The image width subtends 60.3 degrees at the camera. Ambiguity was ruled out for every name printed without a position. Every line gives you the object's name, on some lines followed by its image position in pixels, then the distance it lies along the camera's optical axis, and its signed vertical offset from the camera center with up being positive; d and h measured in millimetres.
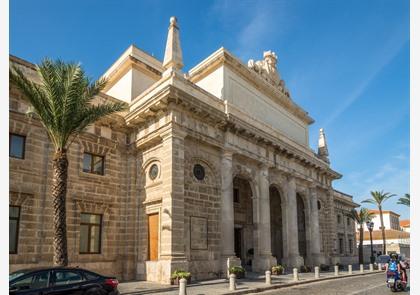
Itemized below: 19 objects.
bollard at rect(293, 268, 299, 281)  18234 -3788
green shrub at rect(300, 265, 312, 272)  24594 -4584
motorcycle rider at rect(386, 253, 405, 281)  14352 -2595
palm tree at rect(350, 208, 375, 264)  42144 -2058
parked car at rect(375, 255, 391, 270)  31494 -5167
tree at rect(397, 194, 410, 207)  48675 -252
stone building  15789 +1373
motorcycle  14156 -3207
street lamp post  40228 -3038
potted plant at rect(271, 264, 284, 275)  20822 -3970
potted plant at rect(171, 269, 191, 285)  15141 -3061
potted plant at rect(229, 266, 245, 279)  17919 -3454
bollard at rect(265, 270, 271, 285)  16047 -3430
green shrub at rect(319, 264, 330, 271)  27127 -5017
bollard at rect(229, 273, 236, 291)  13977 -3137
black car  8078 -1857
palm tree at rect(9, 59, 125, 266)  12203 +3329
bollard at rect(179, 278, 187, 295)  11930 -2777
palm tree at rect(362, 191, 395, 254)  47844 +311
